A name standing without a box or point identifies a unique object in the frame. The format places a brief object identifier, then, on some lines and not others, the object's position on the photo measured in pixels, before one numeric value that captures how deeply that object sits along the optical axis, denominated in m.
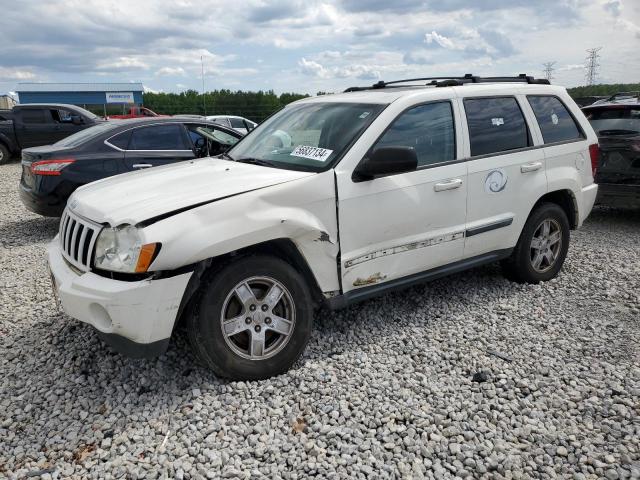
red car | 24.42
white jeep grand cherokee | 2.93
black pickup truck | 14.79
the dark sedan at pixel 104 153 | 6.76
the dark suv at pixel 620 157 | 6.89
